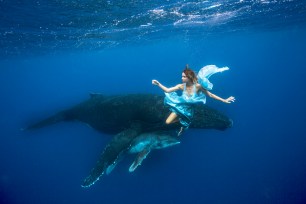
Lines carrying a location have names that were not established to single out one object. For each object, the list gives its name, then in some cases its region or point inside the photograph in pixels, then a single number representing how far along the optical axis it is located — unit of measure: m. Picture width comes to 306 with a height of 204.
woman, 6.93
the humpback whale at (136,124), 10.32
